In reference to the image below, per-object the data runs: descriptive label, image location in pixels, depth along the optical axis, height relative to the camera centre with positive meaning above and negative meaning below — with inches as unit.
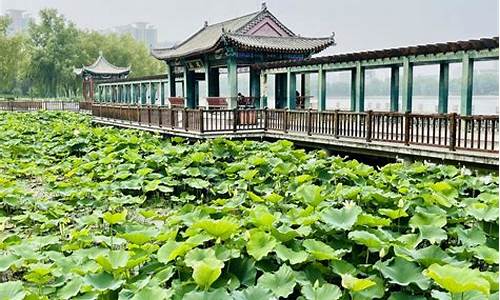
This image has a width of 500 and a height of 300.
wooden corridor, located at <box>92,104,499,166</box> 299.6 -26.4
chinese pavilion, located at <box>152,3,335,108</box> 592.7 +52.5
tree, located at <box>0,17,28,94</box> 1440.7 +117.6
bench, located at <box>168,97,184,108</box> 743.6 -7.5
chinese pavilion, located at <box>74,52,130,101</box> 1269.7 +57.0
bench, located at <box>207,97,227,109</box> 609.9 -8.6
